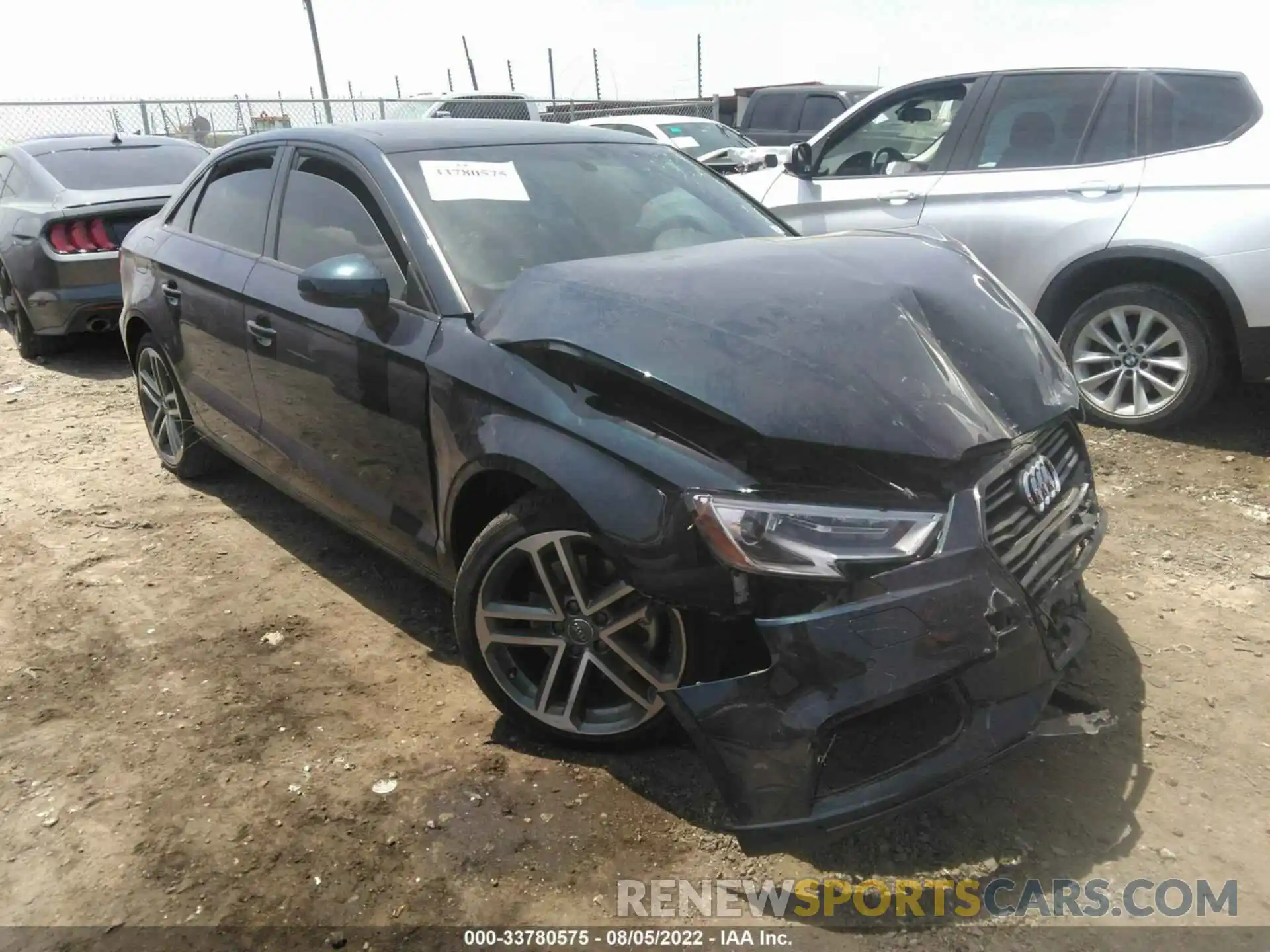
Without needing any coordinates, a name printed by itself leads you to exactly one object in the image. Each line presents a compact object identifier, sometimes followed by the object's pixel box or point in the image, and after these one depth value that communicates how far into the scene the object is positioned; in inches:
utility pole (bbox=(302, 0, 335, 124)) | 895.7
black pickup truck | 563.5
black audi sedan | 79.7
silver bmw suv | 178.5
